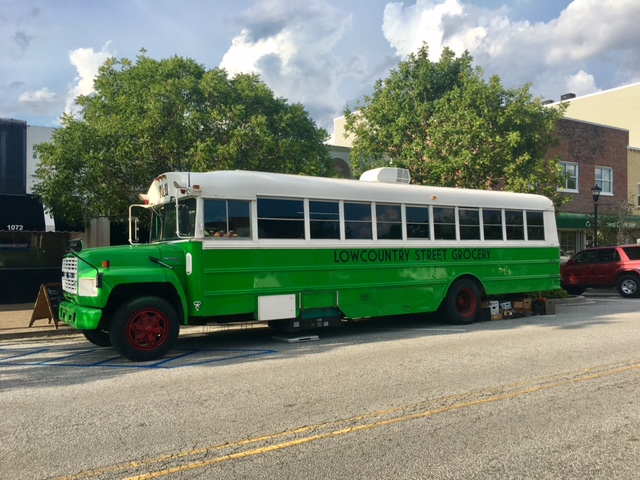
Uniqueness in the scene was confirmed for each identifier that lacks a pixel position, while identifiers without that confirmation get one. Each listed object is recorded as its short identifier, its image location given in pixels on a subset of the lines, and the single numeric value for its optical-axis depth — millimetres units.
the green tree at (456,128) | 16188
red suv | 18234
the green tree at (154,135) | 12523
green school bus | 8258
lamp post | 21438
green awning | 24984
